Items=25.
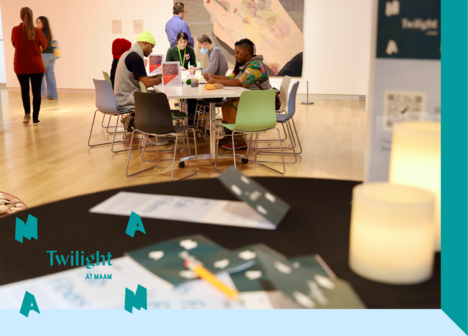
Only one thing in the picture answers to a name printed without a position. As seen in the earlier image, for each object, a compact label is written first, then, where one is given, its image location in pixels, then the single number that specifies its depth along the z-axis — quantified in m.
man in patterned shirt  4.80
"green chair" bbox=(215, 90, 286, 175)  3.92
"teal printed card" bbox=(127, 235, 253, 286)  0.73
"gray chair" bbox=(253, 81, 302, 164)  4.57
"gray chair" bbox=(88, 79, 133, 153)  5.10
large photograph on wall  9.70
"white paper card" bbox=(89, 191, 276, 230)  0.94
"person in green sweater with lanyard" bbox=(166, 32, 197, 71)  6.38
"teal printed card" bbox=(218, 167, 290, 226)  0.93
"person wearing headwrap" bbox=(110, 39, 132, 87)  6.14
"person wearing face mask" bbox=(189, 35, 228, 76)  6.11
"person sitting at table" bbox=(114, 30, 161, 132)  5.08
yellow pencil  0.67
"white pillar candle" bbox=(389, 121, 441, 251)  0.73
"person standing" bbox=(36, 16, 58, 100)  9.53
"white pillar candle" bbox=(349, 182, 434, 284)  0.66
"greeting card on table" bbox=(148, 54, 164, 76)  5.67
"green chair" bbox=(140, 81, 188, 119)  4.88
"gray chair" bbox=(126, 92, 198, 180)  3.86
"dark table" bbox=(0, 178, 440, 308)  0.70
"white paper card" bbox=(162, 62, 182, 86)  5.17
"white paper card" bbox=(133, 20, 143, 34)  10.31
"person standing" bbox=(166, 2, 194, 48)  6.99
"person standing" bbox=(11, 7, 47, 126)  6.46
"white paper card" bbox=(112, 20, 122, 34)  10.39
